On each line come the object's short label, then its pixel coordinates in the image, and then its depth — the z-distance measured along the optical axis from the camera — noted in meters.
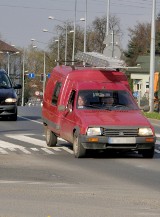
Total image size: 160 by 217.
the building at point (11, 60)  144.54
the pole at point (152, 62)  43.09
